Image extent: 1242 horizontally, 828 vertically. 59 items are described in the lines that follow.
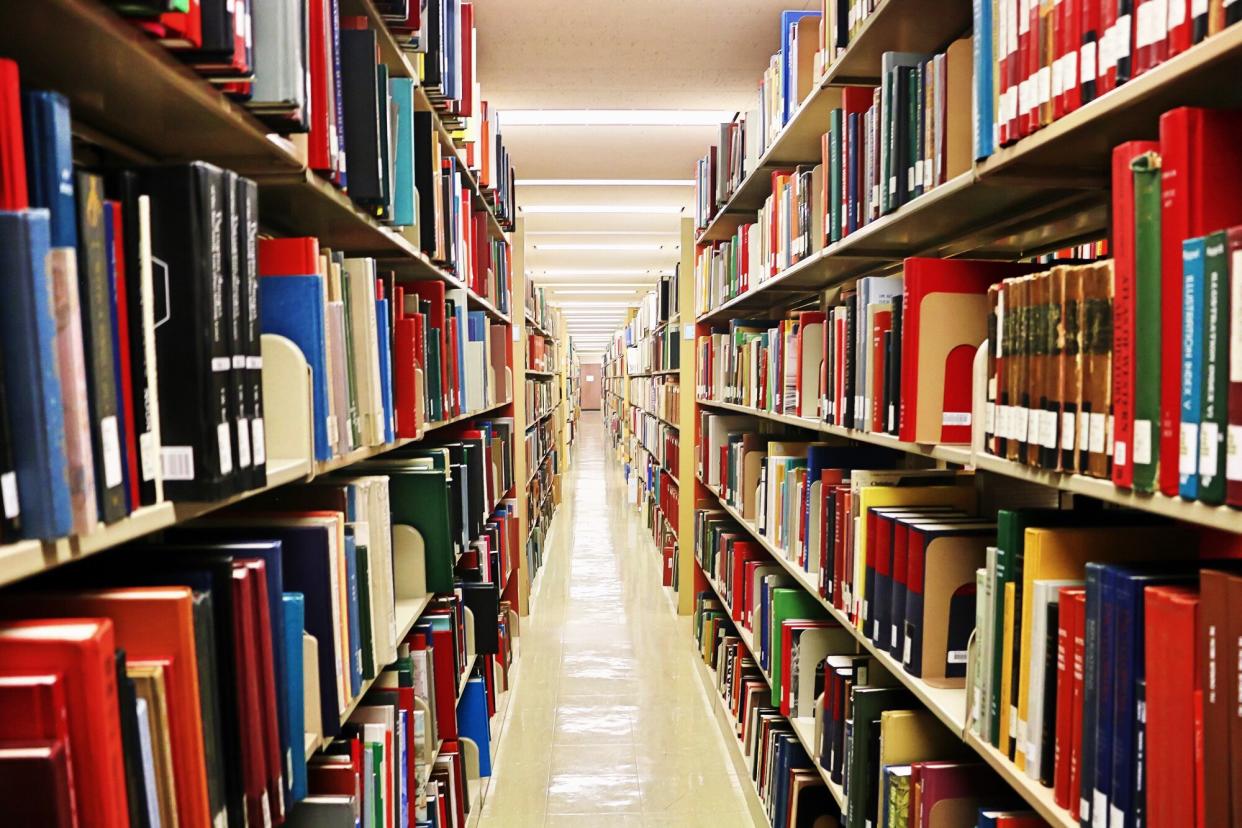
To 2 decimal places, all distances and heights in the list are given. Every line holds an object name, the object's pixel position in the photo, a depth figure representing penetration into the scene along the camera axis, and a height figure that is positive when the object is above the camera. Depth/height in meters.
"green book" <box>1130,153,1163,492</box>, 0.88 +0.05
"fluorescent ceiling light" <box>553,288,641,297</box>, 12.38 +1.29
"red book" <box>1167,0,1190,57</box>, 0.87 +0.36
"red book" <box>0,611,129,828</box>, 0.68 -0.26
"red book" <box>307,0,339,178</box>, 1.32 +0.47
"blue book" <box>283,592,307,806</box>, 1.10 -0.41
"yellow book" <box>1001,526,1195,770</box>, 1.13 -0.25
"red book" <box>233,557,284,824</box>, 1.01 -0.37
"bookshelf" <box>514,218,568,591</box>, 5.47 -0.31
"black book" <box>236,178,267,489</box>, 0.98 +0.07
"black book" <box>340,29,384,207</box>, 1.50 +0.50
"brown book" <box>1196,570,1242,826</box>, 0.81 -0.32
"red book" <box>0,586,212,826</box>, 0.83 -0.25
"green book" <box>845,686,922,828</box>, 1.71 -0.77
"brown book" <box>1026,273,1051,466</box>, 1.10 +0.01
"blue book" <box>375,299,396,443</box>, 1.68 +0.04
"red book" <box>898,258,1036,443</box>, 1.53 +0.04
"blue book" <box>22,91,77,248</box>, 0.67 +0.18
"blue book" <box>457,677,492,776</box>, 2.81 -1.15
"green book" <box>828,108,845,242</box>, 2.05 +0.50
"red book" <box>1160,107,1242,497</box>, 0.84 +0.17
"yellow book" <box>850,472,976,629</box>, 1.76 -0.27
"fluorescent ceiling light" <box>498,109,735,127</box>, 4.33 +1.36
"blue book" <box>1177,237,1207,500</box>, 0.81 +0.01
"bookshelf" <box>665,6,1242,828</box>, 0.98 +0.30
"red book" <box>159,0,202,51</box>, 0.83 +0.36
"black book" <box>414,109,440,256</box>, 2.14 +0.54
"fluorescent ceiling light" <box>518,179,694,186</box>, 5.58 +1.32
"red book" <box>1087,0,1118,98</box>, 0.98 +0.38
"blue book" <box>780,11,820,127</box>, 2.60 +0.99
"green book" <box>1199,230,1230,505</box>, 0.79 -0.01
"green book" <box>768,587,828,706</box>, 2.51 -0.72
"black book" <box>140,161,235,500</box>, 0.86 +0.06
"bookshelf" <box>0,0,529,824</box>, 0.77 +0.33
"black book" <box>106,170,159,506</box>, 0.79 +0.07
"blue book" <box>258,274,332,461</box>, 1.26 +0.11
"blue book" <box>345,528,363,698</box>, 1.43 -0.42
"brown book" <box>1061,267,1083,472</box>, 1.02 +0.00
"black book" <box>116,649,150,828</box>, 0.74 -0.33
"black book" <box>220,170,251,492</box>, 0.94 +0.06
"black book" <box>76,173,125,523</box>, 0.72 +0.04
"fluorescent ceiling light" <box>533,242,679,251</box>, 8.14 +1.29
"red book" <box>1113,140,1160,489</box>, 0.91 +0.06
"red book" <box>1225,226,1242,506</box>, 0.76 -0.03
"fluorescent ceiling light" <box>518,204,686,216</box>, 6.38 +1.31
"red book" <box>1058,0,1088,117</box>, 1.04 +0.39
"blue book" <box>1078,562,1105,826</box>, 0.99 -0.37
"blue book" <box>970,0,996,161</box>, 1.26 +0.43
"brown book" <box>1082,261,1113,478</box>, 0.97 +0.01
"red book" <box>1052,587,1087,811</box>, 1.05 -0.41
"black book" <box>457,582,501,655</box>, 2.96 -0.83
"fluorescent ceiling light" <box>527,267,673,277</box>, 10.00 +1.29
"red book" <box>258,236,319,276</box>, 1.26 +0.19
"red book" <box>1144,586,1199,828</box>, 0.86 -0.35
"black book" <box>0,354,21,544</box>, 0.63 -0.07
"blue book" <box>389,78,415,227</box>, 1.86 +0.47
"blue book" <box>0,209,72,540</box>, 0.63 +0.01
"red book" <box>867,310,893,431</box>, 1.69 +0.02
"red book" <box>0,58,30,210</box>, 0.64 +0.19
